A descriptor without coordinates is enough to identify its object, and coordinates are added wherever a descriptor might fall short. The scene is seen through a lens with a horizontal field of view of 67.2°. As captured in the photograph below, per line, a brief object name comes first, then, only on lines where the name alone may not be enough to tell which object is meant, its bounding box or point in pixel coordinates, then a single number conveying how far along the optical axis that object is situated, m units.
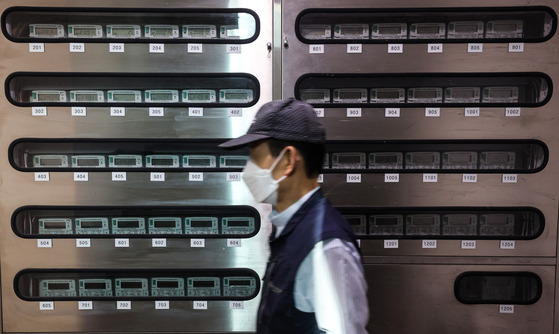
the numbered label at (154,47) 2.07
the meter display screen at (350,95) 2.15
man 1.00
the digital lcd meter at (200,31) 2.13
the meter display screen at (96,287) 2.21
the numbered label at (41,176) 2.10
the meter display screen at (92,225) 2.18
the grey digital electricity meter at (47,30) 2.12
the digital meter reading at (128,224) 2.19
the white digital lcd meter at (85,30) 2.11
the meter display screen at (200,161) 2.18
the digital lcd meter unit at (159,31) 2.11
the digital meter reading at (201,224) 2.20
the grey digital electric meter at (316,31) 2.12
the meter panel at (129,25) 2.06
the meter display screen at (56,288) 2.23
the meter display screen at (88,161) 2.16
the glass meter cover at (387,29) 2.12
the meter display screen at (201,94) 2.15
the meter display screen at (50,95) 2.16
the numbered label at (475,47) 2.04
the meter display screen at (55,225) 2.20
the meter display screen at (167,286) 2.21
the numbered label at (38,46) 2.05
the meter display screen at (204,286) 2.24
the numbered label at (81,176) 2.10
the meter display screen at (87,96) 2.13
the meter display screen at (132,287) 2.20
